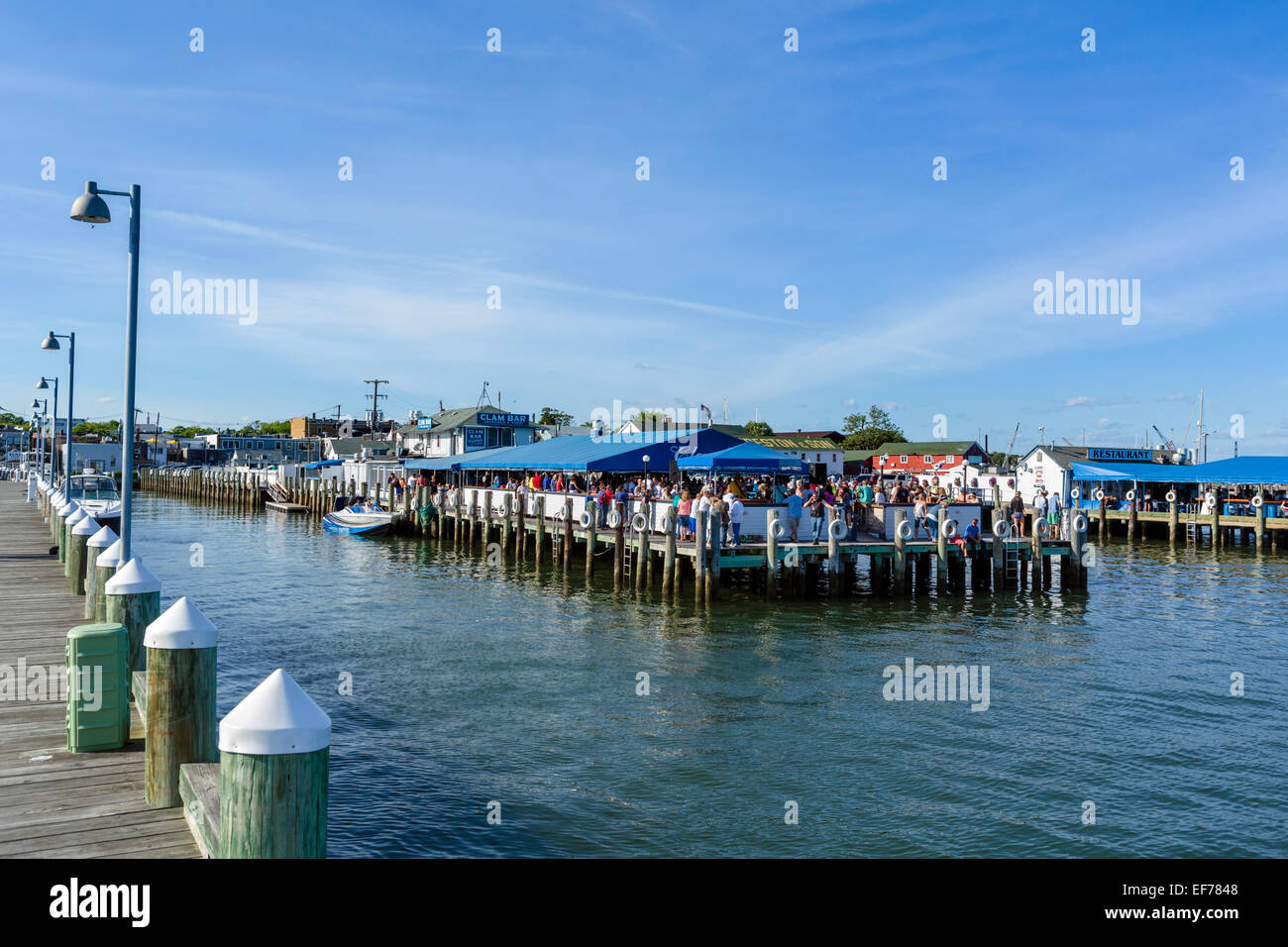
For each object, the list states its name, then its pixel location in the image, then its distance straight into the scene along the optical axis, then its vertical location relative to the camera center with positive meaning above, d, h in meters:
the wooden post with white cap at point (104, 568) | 9.94 -0.93
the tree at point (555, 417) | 131.52 +9.88
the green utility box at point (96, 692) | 6.74 -1.51
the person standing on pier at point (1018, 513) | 26.83 -0.64
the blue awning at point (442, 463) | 44.31 +1.06
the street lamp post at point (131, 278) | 10.62 +2.35
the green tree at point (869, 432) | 117.31 +7.16
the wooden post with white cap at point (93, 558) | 11.28 -0.95
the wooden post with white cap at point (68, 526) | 15.03 -0.75
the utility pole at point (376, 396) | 104.82 +9.96
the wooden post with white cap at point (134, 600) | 7.85 -0.99
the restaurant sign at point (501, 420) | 53.56 +3.66
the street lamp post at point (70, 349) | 19.81 +2.88
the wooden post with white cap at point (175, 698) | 5.74 -1.32
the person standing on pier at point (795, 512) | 24.14 -0.62
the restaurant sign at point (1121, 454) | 58.78 +2.32
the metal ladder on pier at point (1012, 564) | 26.38 -2.09
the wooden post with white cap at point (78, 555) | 13.48 -1.12
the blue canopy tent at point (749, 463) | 25.48 +0.65
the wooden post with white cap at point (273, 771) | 3.83 -1.17
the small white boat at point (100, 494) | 36.50 -0.96
